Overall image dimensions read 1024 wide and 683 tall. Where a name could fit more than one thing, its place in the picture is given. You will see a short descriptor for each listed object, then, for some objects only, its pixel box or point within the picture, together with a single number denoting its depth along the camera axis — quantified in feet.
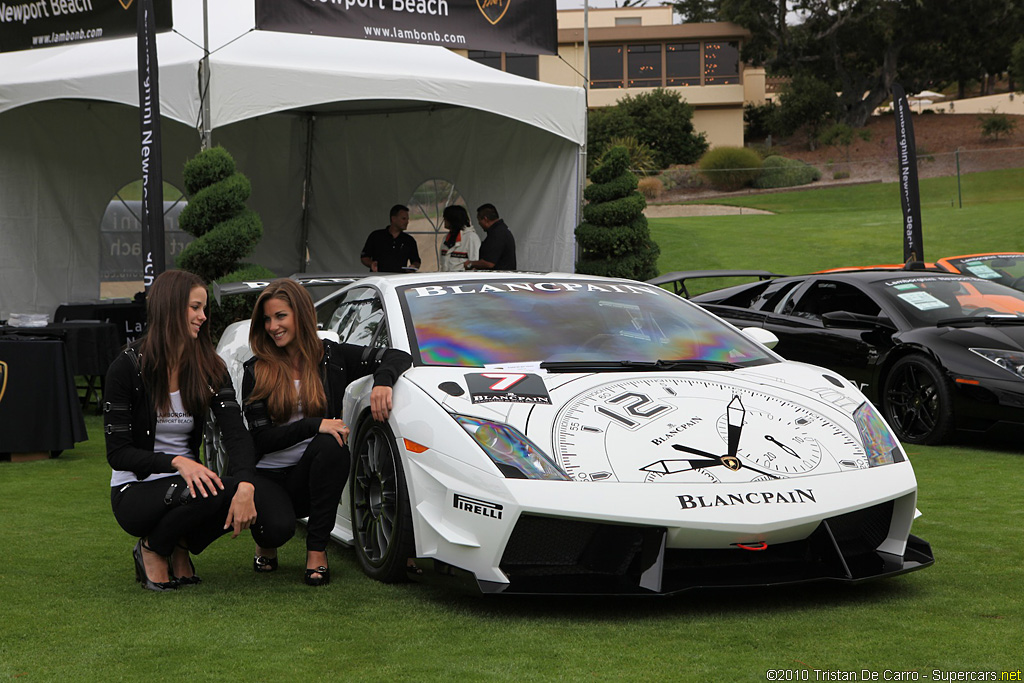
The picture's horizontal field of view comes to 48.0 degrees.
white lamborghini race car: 12.40
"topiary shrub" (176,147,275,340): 38.58
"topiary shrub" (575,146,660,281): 49.11
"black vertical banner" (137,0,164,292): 31.91
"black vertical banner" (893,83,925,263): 46.80
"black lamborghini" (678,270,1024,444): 25.36
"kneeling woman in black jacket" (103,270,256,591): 13.75
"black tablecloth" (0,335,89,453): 25.66
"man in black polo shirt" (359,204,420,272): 46.21
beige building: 180.04
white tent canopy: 40.91
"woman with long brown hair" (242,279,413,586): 14.37
